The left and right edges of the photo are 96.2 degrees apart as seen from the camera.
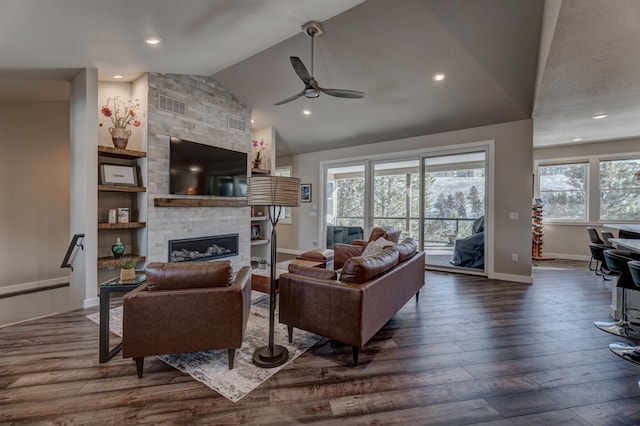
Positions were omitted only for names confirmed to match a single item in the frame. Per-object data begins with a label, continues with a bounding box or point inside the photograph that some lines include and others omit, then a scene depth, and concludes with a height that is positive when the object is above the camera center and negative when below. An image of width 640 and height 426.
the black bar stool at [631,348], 2.33 -1.18
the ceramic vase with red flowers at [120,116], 4.03 +1.41
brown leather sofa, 2.23 -0.72
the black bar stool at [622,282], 2.71 -0.65
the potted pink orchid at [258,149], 6.41 +1.44
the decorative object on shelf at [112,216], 4.02 -0.07
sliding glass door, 5.45 +0.26
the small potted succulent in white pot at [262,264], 4.01 -0.72
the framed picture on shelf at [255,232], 6.34 -0.44
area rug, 2.05 -1.22
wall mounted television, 4.56 +0.73
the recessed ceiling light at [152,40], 3.23 +1.96
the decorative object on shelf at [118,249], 3.75 -0.49
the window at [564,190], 6.79 +0.59
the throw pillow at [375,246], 3.80 -0.45
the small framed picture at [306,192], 7.52 +0.54
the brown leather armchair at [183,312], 2.03 -0.72
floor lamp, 2.22 +0.10
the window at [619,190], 6.24 +0.55
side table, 2.28 -0.77
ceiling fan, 3.39 +1.56
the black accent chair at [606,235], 4.84 -0.35
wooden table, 3.43 -0.80
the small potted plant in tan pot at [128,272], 2.54 -0.54
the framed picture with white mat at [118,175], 3.91 +0.52
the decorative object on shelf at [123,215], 4.07 -0.05
